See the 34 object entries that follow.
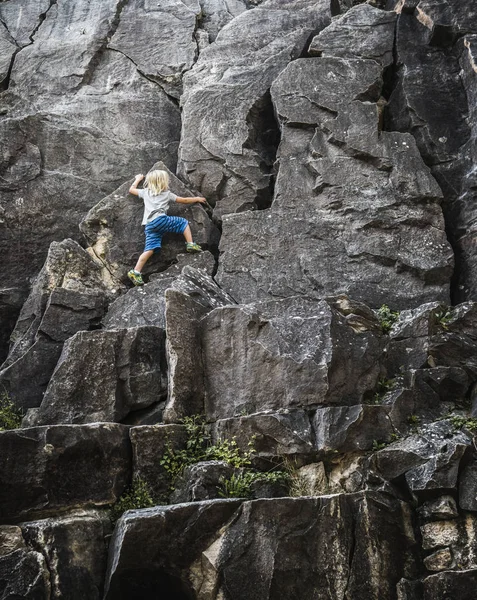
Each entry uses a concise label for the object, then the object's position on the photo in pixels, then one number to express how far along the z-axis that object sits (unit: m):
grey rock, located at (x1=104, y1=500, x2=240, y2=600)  7.52
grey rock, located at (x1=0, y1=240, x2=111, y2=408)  11.14
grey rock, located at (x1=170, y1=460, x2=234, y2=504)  8.38
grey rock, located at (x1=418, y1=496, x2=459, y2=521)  7.84
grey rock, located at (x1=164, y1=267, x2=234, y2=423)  9.77
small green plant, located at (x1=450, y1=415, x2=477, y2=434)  8.79
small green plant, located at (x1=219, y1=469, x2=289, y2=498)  8.38
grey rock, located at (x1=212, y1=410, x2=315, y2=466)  8.77
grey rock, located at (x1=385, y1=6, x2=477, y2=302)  12.90
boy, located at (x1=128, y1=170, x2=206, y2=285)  12.94
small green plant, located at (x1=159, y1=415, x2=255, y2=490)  8.85
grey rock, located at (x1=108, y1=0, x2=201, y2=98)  16.67
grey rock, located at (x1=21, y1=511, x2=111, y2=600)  7.50
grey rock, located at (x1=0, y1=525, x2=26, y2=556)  7.52
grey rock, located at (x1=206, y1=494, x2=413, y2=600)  7.48
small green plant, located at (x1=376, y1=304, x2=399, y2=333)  10.89
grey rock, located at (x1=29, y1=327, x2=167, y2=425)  10.04
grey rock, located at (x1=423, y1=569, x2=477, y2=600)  7.27
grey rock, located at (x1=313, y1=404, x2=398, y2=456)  8.71
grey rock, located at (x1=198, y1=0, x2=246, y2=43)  17.98
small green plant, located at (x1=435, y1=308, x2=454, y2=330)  10.59
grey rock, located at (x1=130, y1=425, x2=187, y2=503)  8.88
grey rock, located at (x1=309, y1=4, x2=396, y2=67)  14.86
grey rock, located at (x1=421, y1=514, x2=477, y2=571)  7.59
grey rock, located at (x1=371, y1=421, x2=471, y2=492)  8.02
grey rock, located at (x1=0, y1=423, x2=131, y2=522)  8.31
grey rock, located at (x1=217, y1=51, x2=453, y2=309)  12.27
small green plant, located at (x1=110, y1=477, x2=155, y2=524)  8.56
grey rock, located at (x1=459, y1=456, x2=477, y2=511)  7.84
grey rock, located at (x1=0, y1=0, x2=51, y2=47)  17.97
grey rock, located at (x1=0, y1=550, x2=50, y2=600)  7.23
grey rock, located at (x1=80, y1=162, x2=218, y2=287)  13.20
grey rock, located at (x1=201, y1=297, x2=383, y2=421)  9.36
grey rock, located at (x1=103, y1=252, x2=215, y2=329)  11.75
